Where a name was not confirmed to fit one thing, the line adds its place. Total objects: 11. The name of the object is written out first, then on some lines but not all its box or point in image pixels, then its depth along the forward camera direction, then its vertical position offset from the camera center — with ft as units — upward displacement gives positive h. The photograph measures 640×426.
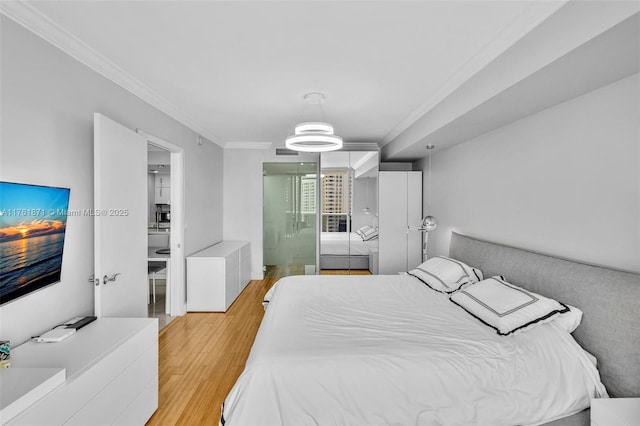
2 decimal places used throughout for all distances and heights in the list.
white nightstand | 4.55 -3.07
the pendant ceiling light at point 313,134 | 9.98 +2.54
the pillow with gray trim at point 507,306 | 6.47 -2.17
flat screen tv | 5.30 -0.52
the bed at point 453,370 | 5.30 -2.94
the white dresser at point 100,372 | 4.54 -2.84
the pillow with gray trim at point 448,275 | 9.59 -2.11
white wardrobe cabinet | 16.88 -0.39
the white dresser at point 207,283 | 13.73 -3.31
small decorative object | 4.82 -2.35
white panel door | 7.23 -0.28
